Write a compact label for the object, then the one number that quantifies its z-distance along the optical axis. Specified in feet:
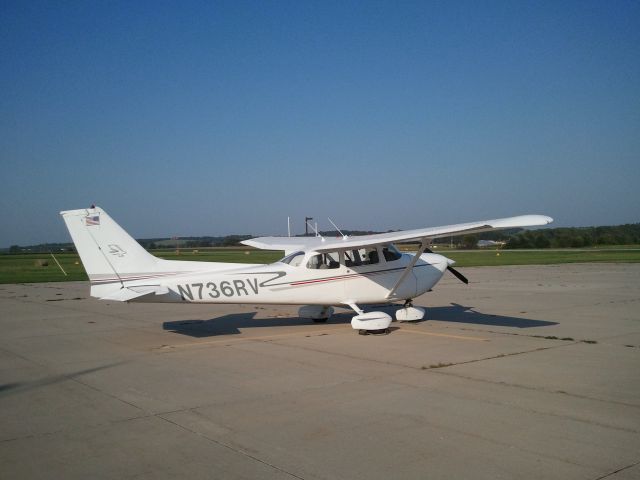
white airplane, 34.96
